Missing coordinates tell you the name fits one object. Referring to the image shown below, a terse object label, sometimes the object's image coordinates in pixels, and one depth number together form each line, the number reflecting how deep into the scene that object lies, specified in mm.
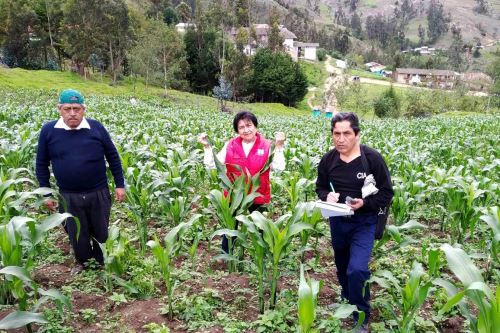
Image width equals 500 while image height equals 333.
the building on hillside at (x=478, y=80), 81962
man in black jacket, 3383
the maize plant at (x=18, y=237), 3191
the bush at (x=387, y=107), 50688
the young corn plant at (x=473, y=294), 2428
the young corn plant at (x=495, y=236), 3674
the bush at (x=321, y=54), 94312
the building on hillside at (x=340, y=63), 91000
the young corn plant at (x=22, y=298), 2793
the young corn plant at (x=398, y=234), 3879
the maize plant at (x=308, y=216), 3820
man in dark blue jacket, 4129
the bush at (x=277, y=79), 54625
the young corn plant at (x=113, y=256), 3992
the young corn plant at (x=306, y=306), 2727
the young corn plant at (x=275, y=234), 3502
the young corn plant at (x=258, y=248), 3596
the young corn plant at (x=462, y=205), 5084
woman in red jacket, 4395
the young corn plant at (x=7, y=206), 3957
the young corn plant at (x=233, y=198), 4309
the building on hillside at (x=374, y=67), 104125
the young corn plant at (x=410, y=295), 3148
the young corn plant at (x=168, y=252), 3520
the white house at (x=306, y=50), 90406
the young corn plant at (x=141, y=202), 5020
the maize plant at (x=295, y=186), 5496
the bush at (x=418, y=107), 49906
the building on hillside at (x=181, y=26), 79362
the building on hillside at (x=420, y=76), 85750
